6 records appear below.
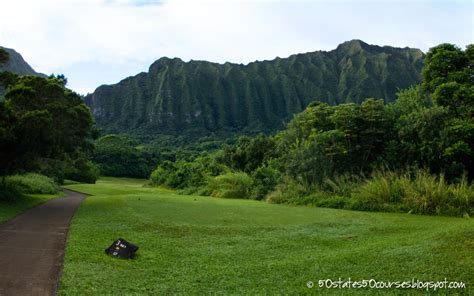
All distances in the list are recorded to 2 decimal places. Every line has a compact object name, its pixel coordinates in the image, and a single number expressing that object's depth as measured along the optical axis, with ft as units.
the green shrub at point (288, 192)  68.95
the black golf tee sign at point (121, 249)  27.89
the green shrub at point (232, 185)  91.46
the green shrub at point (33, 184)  101.24
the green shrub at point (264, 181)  83.27
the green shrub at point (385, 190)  53.31
